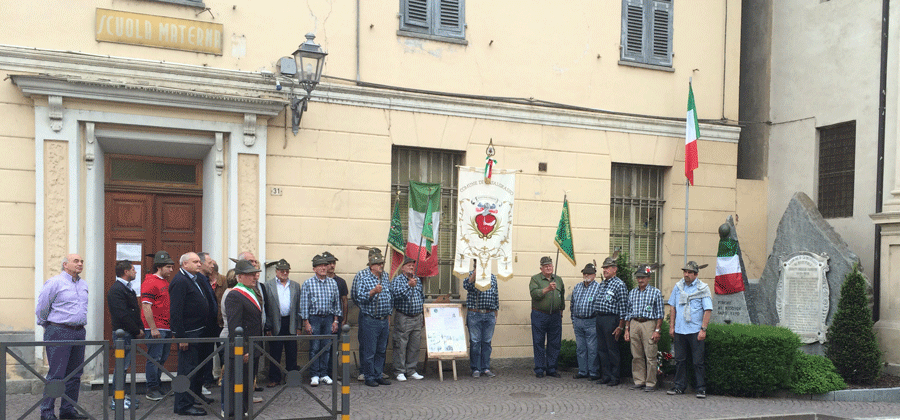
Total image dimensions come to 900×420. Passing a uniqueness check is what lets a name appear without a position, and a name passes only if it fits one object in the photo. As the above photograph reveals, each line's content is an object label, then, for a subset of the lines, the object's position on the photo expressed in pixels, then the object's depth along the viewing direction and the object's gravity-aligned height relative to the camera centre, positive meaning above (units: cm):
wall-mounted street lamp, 1020 +151
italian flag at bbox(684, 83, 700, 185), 1275 +83
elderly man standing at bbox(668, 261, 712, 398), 1023 -166
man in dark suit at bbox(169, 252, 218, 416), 841 -141
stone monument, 1172 -96
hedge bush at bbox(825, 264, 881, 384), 1109 -197
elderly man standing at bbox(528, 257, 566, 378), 1161 -188
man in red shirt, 891 -142
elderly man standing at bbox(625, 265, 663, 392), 1062 -179
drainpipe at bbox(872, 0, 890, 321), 1205 +48
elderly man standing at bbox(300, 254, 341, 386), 1033 -154
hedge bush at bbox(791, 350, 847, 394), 1041 -237
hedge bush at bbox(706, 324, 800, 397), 1015 -211
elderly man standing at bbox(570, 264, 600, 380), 1141 -190
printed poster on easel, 1127 -202
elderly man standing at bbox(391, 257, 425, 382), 1102 -181
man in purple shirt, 827 -142
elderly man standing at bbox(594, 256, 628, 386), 1112 -180
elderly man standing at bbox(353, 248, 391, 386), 1061 -170
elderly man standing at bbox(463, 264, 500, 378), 1154 -186
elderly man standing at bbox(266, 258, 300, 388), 1027 -156
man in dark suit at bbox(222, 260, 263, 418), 807 -123
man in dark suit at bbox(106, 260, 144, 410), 875 -133
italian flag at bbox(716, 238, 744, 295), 1218 -117
